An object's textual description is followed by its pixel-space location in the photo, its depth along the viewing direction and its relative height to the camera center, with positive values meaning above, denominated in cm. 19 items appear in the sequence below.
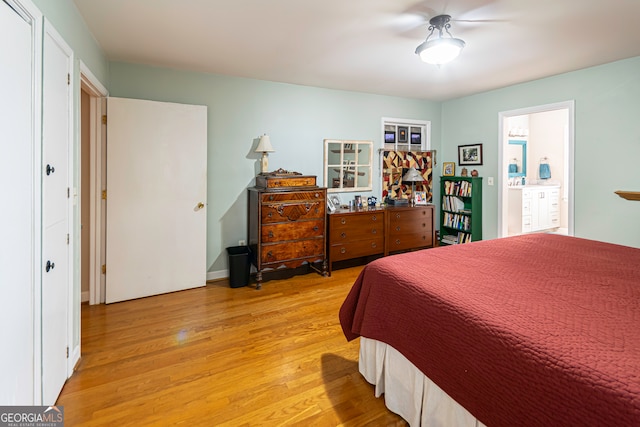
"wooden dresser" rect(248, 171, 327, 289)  355 -13
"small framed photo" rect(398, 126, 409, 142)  510 +125
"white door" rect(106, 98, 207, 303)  319 +14
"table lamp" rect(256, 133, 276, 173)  383 +75
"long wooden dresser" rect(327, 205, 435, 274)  409 -27
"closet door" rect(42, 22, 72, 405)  165 -1
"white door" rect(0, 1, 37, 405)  125 -1
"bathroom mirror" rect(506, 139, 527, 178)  648 +113
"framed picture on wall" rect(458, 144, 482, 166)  482 +89
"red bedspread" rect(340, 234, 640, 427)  92 -44
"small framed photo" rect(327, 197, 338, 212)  427 +7
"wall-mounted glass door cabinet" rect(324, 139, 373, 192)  452 +68
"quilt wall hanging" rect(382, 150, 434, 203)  499 +65
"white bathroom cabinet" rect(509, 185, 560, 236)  571 +7
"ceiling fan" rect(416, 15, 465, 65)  239 +127
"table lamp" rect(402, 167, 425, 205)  489 +53
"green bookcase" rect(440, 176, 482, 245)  486 +4
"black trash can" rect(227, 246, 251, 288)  362 -67
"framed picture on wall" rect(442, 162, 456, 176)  526 +71
